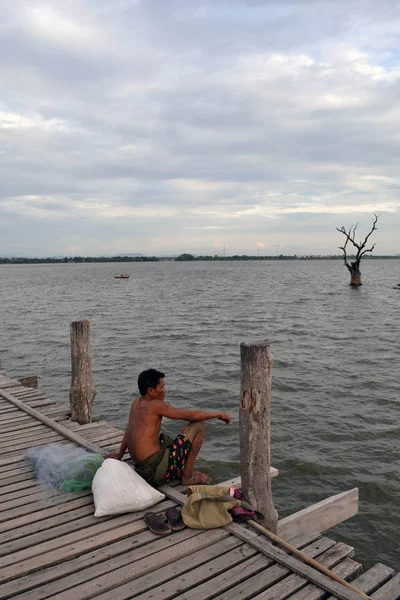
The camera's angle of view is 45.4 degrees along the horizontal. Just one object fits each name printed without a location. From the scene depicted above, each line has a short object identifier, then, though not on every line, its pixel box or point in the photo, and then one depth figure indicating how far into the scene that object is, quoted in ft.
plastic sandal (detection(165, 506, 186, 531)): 16.71
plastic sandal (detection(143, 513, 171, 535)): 16.43
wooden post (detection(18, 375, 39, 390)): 41.65
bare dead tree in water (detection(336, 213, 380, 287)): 171.27
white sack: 17.51
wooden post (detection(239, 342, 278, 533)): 17.93
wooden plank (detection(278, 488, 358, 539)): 18.84
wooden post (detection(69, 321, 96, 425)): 30.48
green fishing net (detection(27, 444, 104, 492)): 19.54
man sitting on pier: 19.20
